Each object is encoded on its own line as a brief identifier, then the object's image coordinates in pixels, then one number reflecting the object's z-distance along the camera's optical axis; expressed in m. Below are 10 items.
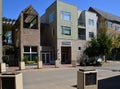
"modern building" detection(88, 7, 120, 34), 24.58
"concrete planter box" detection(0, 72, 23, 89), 3.76
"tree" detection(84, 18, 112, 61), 17.70
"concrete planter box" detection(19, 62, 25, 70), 13.00
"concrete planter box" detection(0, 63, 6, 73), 11.64
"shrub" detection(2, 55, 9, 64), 17.24
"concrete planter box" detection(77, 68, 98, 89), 4.54
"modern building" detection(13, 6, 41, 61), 16.87
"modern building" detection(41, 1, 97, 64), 18.86
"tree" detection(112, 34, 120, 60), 21.95
